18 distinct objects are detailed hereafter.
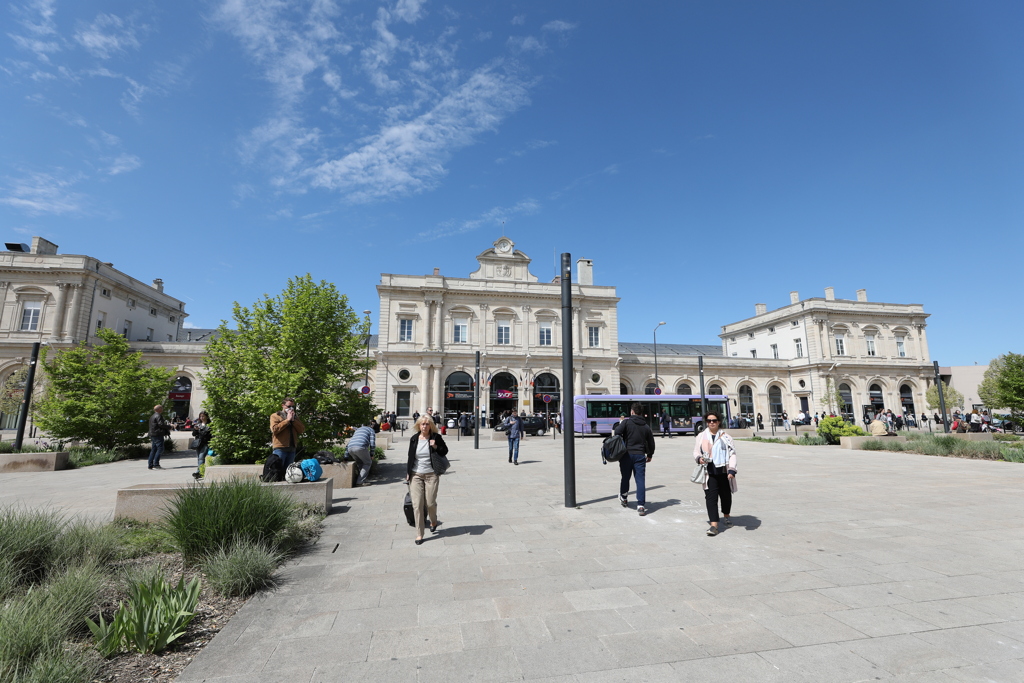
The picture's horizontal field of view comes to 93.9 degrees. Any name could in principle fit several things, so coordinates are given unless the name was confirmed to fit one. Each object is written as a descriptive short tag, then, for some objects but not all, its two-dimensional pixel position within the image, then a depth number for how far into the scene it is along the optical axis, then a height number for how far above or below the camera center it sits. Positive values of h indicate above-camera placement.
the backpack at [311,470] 7.81 -0.90
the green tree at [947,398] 47.70 +1.90
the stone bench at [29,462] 13.03 -1.32
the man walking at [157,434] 13.49 -0.57
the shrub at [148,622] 3.20 -1.42
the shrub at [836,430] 22.05 -0.63
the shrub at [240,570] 4.27 -1.41
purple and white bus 30.28 +0.31
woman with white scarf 6.25 -0.60
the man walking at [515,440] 14.50 -0.75
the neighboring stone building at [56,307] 37.84 +8.65
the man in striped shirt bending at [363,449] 10.26 -0.73
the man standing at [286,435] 7.91 -0.33
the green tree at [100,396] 15.15 +0.59
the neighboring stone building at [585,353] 41.97 +6.02
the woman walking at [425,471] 6.01 -0.70
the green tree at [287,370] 9.90 +0.98
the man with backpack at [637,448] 7.27 -0.50
